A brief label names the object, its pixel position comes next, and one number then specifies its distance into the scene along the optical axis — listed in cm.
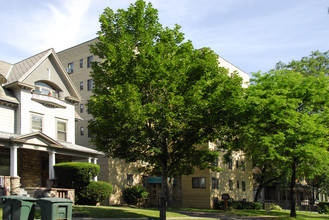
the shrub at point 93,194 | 2617
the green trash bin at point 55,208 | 1224
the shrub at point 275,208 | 4311
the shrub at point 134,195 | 3459
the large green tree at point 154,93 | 1930
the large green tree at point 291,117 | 2633
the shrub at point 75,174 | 2542
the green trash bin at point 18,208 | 1235
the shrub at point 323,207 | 4353
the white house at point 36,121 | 2536
